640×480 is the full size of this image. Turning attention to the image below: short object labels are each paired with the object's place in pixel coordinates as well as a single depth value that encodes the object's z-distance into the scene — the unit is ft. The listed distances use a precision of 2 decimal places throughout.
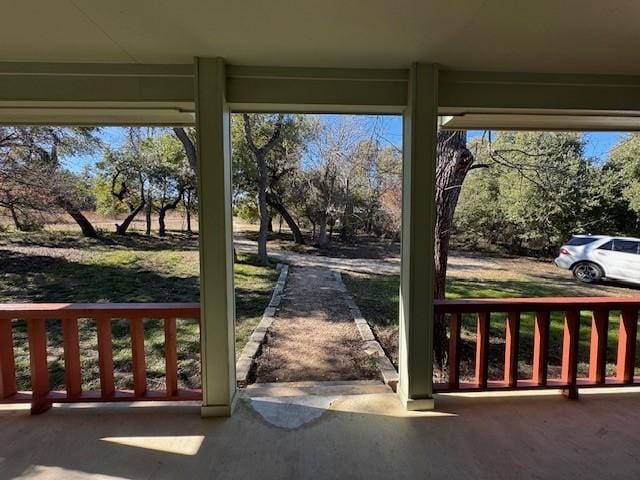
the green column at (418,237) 6.34
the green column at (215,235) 6.09
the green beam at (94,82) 6.13
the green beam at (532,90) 6.55
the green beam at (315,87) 6.32
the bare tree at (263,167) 23.48
